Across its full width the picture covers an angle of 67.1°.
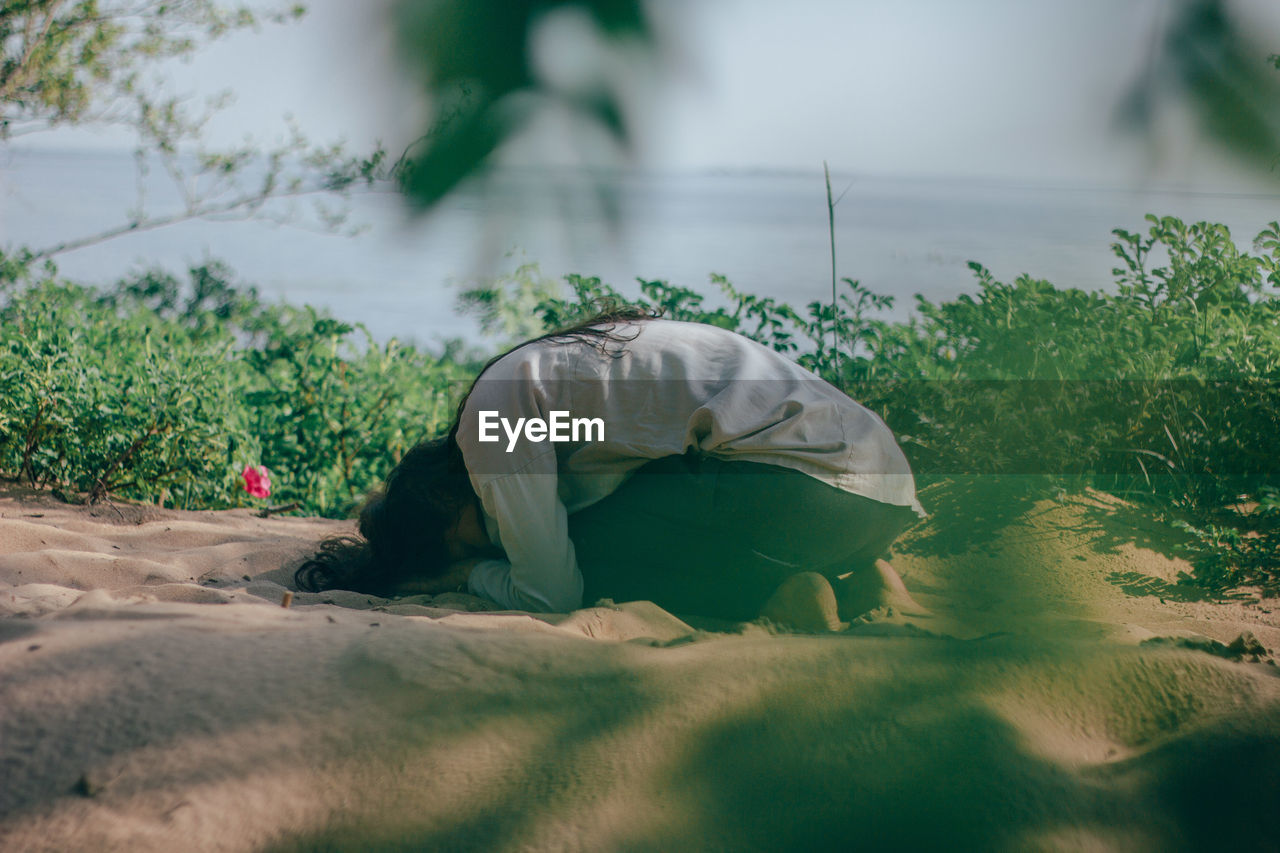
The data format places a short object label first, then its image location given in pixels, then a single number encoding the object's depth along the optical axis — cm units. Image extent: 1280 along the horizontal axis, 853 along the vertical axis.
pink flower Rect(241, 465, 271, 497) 433
